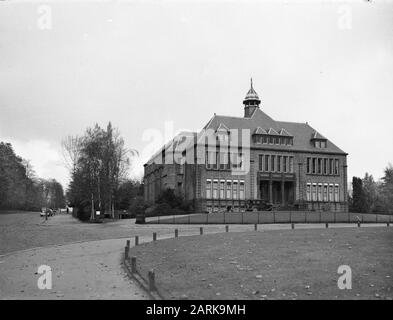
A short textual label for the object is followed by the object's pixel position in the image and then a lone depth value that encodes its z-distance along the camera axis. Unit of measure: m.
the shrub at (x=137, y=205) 69.51
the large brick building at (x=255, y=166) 71.94
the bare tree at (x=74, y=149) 66.12
